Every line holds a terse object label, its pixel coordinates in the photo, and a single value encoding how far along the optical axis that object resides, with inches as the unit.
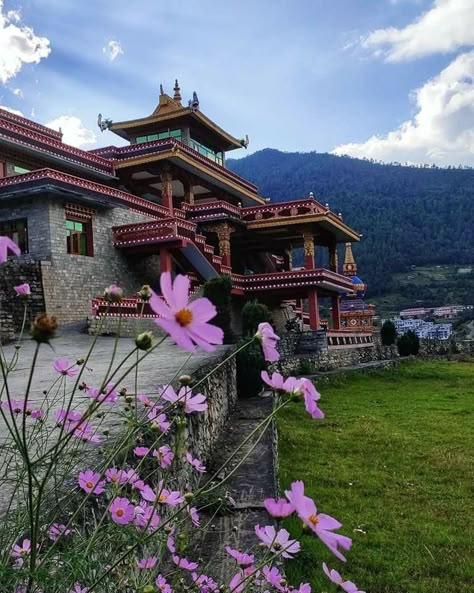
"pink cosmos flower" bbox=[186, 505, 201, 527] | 61.7
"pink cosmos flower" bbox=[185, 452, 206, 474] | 70.0
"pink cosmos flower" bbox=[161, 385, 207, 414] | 59.2
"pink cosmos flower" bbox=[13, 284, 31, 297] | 54.4
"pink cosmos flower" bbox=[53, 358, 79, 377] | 65.5
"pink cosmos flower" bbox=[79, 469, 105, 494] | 57.4
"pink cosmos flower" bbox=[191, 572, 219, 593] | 57.8
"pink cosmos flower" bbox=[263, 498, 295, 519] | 41.6
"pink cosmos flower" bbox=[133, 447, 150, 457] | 68.2
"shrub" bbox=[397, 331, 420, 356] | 909.6
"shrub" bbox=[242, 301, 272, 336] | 499.8
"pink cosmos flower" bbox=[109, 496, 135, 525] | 51.5
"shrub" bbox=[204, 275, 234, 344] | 539.8
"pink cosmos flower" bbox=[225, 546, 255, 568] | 51.6
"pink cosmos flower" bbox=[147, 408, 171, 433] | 53.7
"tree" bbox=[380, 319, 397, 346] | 943.7
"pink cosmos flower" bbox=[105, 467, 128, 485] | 56.6
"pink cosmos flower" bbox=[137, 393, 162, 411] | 69.2
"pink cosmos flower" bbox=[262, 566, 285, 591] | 52.3
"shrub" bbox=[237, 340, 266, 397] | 346.0
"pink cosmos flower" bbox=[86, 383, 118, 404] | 57.7
